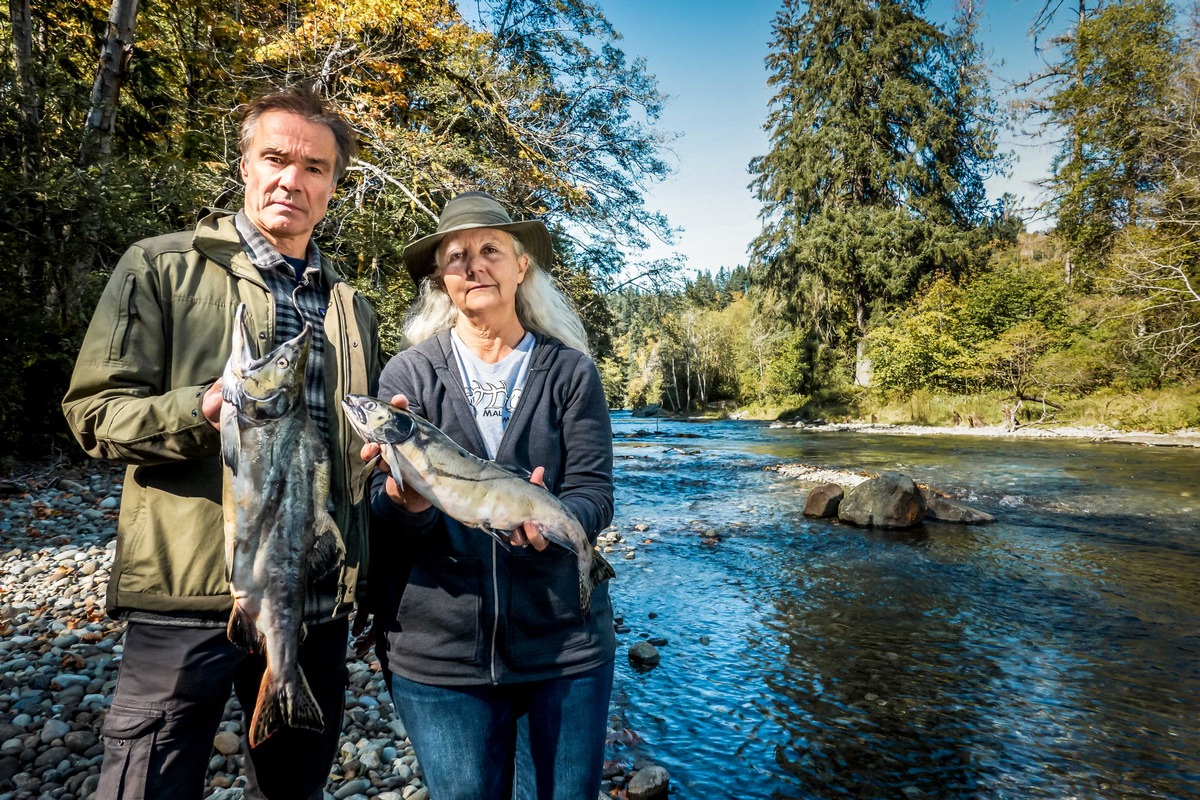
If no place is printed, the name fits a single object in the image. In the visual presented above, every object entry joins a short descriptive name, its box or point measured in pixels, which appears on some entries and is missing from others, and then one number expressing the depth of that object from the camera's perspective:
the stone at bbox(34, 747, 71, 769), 3.51
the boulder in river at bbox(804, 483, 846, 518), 12.88
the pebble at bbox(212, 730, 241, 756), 3.91
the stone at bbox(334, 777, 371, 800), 3.66
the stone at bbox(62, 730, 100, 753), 3.68
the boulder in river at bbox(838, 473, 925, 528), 11.93
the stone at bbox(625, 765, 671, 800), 4.21
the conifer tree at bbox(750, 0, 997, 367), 35.22
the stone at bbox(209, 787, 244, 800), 3.41
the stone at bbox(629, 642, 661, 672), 6.26
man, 1.83
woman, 2.06
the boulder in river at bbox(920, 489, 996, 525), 12.23
